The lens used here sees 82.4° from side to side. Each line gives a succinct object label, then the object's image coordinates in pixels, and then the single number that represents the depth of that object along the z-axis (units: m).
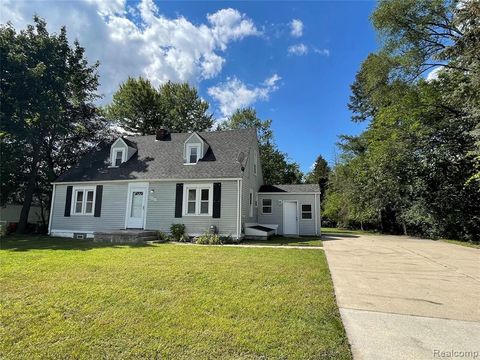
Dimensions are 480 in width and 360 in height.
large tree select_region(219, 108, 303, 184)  33.25
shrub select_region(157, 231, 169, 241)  14.15
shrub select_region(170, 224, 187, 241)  14.13
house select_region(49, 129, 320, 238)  14.51
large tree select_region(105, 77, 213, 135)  30.92
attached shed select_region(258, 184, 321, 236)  17.89
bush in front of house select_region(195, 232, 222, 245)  13.06
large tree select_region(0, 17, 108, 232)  16.53
